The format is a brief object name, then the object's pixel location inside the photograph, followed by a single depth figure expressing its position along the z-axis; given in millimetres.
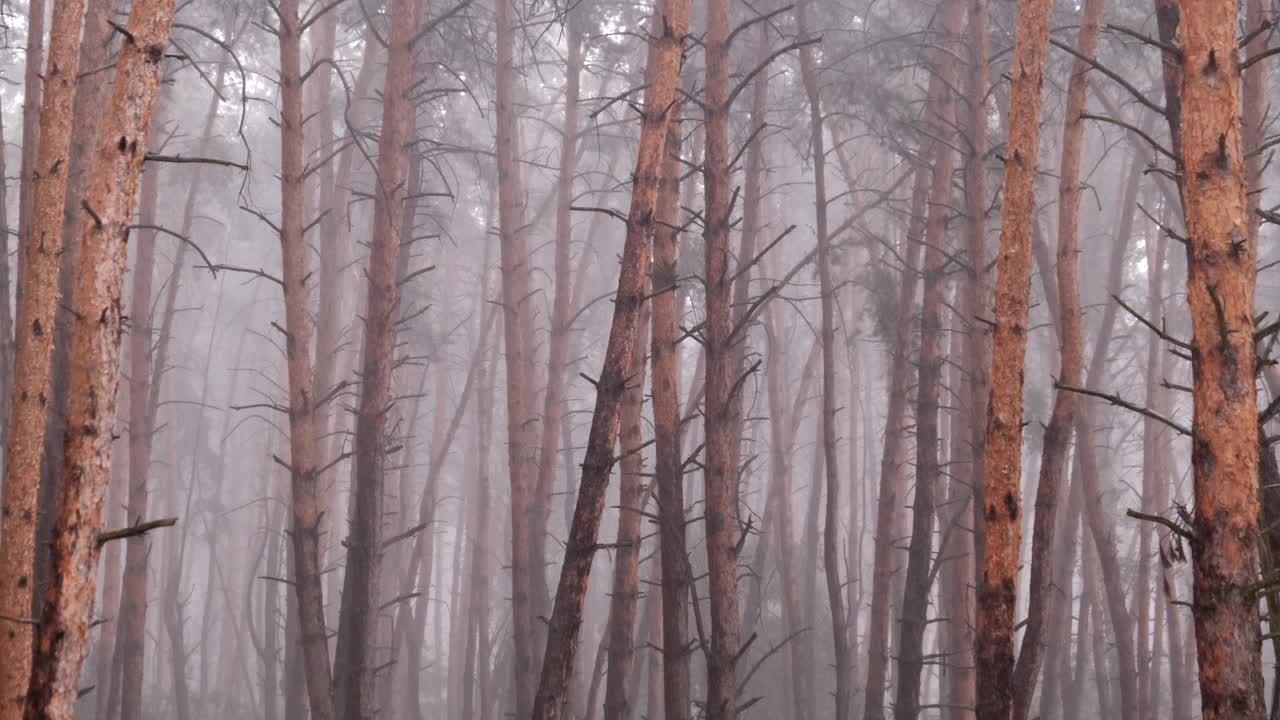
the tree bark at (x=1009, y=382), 12109
